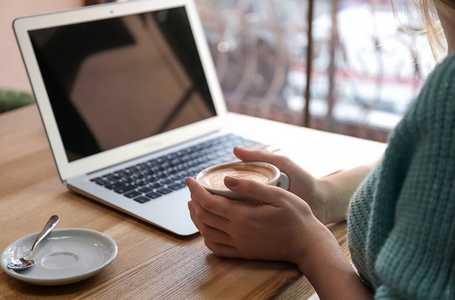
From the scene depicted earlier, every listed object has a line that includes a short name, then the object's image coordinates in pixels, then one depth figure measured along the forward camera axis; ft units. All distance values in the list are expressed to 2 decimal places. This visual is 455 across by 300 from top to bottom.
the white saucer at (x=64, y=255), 2.16
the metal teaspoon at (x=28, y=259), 2.24
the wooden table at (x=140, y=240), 2.17
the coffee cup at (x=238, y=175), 2.40
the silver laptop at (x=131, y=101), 3.04
